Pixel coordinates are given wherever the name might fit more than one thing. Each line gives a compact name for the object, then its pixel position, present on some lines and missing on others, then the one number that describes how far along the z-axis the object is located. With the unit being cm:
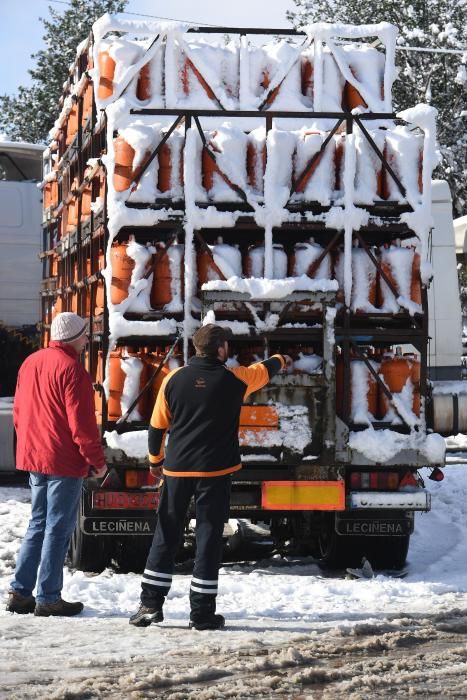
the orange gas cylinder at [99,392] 1169
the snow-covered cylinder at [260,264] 1162
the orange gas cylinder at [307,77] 1255
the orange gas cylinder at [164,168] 1153
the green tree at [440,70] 4385
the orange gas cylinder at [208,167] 1159
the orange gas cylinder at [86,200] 1303
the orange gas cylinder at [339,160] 1173
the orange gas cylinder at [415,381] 1165
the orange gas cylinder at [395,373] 1159
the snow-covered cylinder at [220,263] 1145
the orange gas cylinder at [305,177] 1164
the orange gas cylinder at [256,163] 1162
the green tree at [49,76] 5370
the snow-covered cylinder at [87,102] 1347
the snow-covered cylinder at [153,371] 1145
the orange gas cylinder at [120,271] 1144
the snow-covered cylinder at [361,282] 1167
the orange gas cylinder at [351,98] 1245
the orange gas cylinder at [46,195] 1767
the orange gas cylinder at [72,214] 1420
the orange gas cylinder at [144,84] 1226
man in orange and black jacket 959
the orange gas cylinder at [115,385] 1145
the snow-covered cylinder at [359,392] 1159
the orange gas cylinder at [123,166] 1146
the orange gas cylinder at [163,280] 1149
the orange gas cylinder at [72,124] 1488
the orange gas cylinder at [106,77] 1212
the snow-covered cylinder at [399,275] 1165
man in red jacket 989
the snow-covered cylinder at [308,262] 1163
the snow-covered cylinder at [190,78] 1239
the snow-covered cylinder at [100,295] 1182
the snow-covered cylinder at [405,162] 1171
